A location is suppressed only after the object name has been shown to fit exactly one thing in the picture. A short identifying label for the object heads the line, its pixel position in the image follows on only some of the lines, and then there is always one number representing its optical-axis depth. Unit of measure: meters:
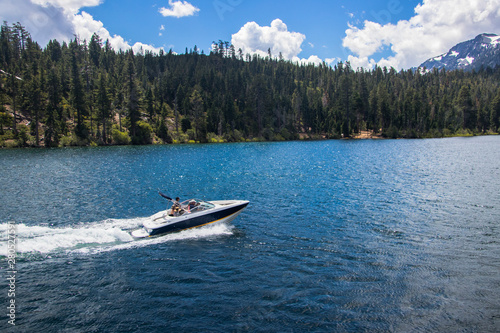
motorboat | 18.09
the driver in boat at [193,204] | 19.51
